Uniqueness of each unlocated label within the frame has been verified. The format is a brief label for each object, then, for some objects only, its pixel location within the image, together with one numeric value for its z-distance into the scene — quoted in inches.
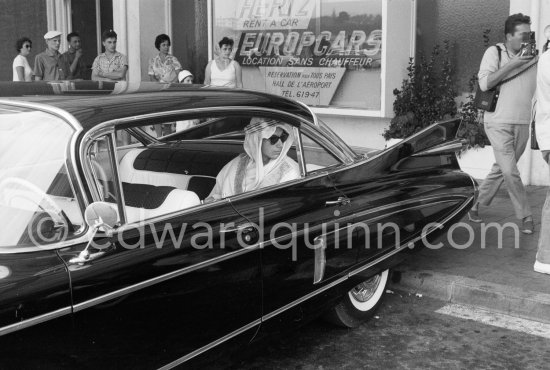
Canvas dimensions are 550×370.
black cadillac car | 116.7
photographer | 253.1
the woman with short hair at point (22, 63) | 447.2
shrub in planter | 368.8
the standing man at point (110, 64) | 410.6
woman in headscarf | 168.1
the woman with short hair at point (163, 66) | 410.9
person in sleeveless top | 382.9
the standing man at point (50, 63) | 415.2
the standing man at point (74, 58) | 431.5
